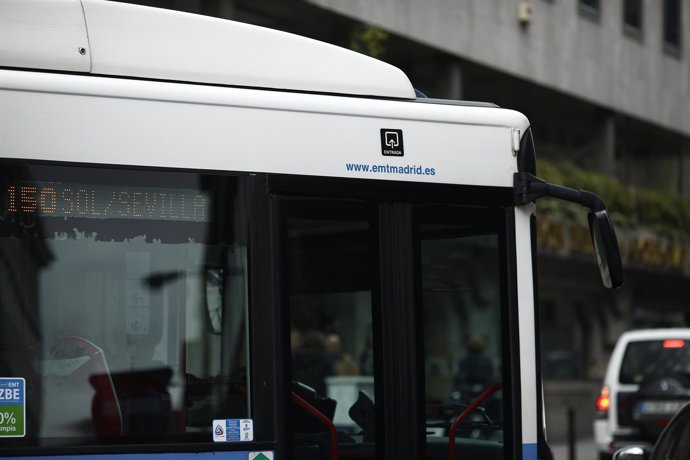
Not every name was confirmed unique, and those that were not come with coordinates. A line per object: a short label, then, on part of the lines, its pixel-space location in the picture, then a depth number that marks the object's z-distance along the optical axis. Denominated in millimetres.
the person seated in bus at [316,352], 28012
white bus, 11391
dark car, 13039
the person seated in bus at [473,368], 16133
